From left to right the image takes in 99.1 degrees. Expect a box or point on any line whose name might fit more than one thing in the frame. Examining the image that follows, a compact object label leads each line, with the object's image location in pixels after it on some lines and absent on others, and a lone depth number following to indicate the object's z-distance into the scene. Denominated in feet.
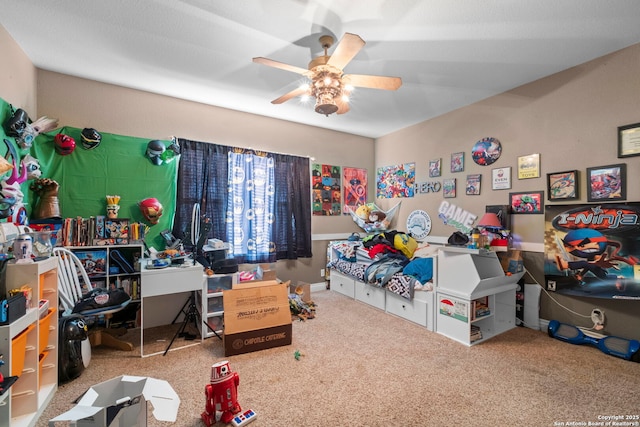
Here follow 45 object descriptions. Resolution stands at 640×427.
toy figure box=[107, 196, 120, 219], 8.95
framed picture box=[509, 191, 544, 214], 9.33
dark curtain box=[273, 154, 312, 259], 12.76
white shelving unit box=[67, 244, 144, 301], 8.49
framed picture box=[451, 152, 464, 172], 11.60
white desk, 7.65
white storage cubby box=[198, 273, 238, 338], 8.77
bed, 9.43
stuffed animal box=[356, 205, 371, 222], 14.66
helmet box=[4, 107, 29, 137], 6.70
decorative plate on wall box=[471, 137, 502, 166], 10.47
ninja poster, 7.52
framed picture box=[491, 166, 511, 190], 10.13
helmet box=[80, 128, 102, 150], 8.70
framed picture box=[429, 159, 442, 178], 12.46
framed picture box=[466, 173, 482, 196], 11.01
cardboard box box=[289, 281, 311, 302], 11.76
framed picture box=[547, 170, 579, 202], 8.52
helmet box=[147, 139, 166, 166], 9.61
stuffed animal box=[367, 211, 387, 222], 14.40
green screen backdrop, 8.59
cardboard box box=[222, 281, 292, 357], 7.77
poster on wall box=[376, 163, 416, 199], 13.85
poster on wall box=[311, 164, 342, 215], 13.98
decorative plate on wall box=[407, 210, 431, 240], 13.06
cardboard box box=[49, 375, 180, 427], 3.17
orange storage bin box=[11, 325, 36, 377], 4.80
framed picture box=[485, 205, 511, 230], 9.98
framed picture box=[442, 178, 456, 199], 11.92
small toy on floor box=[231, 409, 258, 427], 5.09
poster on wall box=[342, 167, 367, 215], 14.97
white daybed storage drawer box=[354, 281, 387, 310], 11.00
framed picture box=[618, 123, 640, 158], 7.50
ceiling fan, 6.12
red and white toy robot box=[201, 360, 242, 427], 5.16
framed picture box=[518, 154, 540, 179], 9.39
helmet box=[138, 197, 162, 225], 9.36
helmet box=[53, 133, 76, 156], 8.36
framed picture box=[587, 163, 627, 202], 7.71
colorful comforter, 9.78
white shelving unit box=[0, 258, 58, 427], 4.58
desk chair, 7.25
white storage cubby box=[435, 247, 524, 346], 8.23
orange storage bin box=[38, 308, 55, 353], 5.76
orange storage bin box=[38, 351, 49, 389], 5.90
